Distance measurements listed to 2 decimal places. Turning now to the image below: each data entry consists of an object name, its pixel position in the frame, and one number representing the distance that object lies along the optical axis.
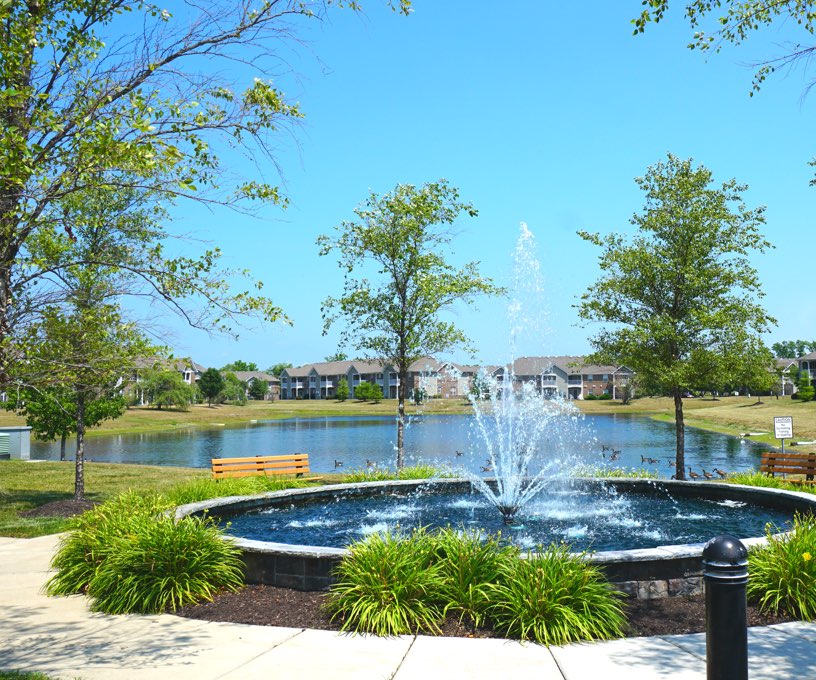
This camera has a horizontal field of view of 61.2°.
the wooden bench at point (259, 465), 16.48
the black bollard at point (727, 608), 3.94
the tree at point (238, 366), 163.04
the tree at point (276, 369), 177.56
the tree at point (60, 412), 22.48
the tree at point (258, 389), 142.38
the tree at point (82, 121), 6.22
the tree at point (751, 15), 9.40
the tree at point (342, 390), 124.62
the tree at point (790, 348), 179.66
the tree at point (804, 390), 82.38
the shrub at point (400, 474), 16.19
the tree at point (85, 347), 10.72
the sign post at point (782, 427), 20.97
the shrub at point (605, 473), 16.67
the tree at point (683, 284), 19.62
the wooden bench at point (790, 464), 15.70
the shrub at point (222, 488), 12.74
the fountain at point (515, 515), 7.49
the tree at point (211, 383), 102.44
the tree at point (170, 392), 83.50
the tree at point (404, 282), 19.55
